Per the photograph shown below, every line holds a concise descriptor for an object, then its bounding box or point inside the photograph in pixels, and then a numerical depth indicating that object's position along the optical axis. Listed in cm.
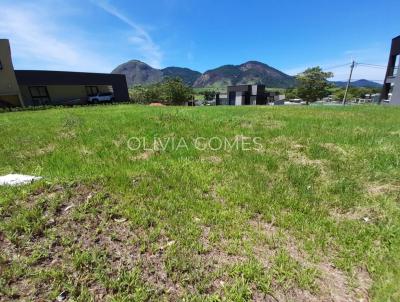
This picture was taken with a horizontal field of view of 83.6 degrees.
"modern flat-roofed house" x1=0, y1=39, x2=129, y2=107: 2536
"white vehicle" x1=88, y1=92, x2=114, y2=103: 3447
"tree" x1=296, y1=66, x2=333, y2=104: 5416
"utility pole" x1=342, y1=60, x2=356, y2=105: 3782
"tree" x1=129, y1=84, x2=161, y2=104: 5447
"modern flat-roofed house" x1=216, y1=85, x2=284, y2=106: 5619
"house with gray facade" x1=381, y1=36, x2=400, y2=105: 2562
